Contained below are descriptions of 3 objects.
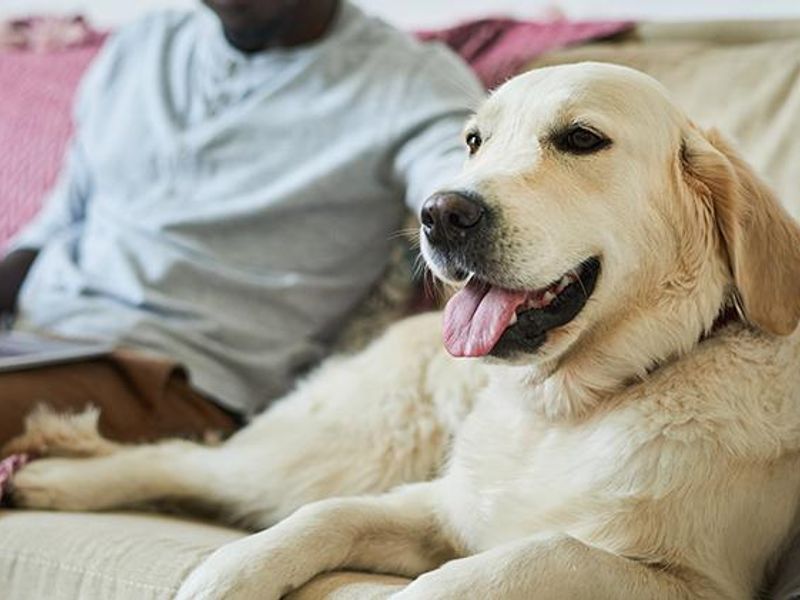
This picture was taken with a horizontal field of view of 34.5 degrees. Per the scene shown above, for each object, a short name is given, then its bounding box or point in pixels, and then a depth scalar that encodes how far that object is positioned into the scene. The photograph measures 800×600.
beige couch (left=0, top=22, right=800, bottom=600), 1.40
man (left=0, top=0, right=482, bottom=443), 2.04
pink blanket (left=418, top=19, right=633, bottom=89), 2.20
